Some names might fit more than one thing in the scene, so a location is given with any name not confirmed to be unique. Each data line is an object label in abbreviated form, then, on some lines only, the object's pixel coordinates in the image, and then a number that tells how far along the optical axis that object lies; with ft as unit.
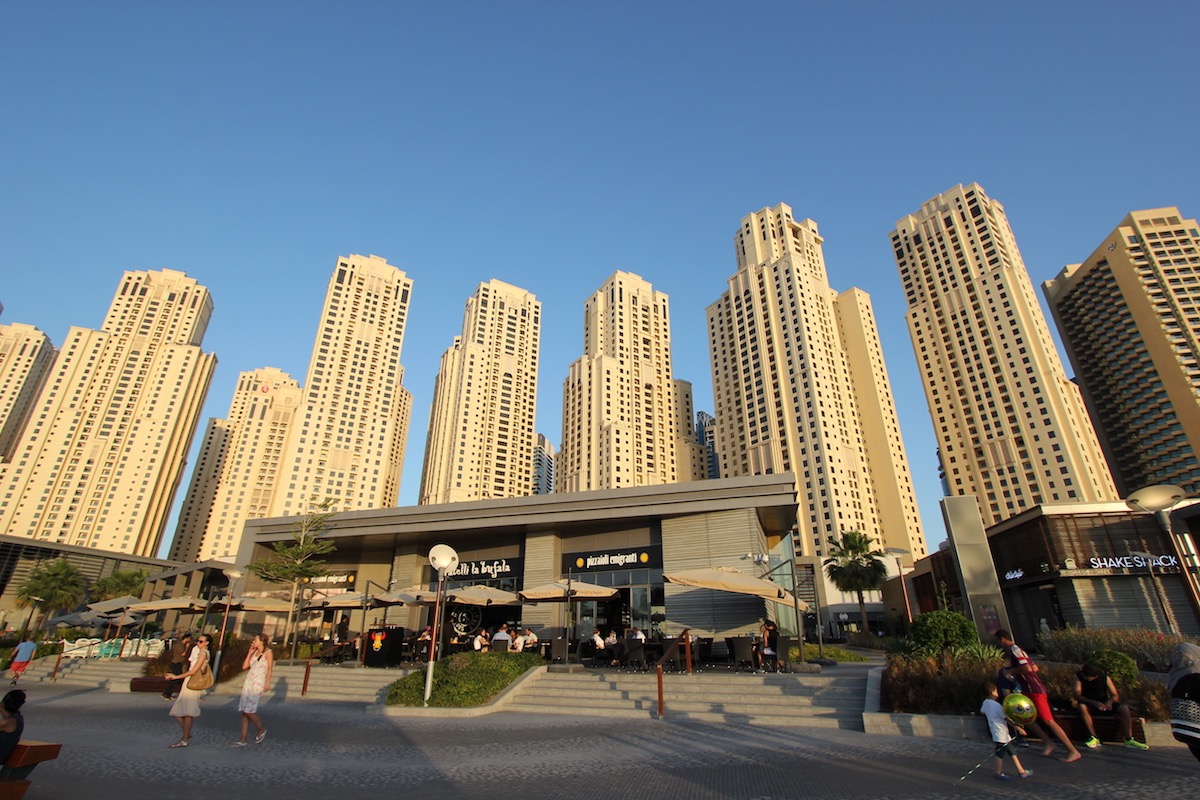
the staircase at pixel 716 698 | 36.99
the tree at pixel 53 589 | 150.10
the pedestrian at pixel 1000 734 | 21.81
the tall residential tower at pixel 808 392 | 322.96
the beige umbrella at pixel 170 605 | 75.72
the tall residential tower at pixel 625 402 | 384.06
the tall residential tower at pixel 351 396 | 339.16
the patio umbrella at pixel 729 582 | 51.80
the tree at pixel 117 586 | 153.38
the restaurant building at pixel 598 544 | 70.28
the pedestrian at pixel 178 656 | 40.09
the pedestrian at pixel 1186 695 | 17.19
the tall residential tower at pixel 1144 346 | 292.20
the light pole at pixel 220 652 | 56.85
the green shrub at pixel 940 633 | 40.83
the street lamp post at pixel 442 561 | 44.59
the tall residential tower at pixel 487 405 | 401.49
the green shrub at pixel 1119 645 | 48.67
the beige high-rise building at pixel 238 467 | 397.19
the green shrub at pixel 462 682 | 42.06
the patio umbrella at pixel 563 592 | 59.93
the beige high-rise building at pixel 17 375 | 431.84
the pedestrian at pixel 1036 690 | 24.85
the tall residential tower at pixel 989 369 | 317.83
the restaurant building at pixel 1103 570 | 92.73
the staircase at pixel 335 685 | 53.42
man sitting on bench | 26.61
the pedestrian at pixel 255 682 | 29.60
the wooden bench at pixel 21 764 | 16.75
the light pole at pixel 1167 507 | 25.02
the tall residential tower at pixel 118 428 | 336.29
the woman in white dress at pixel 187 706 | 28.81
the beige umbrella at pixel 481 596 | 63.62
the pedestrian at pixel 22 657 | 59.62
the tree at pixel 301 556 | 84.43
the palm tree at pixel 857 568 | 162.61
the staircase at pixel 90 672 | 65.92
